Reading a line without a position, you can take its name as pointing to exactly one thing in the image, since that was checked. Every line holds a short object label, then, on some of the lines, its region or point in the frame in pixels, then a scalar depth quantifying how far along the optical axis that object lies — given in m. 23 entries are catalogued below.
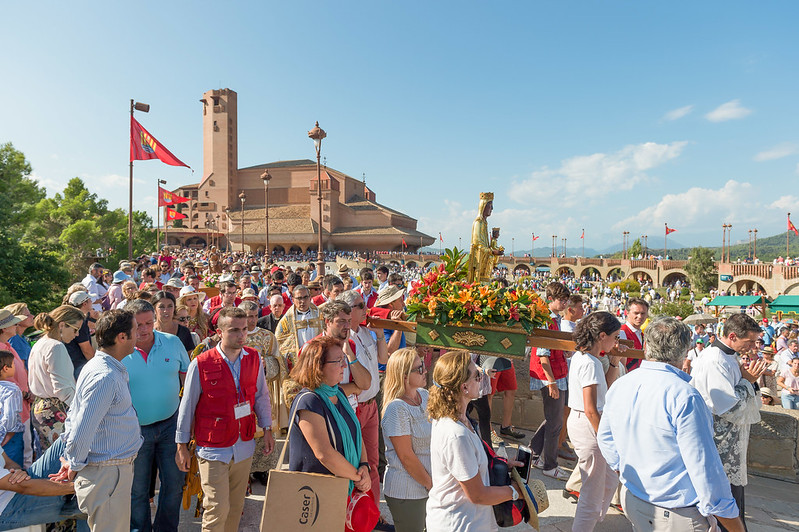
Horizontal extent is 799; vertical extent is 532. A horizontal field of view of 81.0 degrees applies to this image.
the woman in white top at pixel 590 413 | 3.55
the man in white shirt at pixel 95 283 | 9.18
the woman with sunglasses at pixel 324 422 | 2.52
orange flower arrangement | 3.89
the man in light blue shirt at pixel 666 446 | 2.26
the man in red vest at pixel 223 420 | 3.34
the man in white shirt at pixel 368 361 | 3.85
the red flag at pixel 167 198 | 30.92
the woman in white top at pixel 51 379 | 3.85
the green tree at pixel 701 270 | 55.00
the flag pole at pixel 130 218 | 17.75
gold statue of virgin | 5.71
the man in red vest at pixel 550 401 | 4.88
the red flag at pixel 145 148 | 16.67
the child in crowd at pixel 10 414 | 2.88
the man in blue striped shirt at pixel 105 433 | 2.79
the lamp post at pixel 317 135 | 15.40
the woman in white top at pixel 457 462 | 2.38
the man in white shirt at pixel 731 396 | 3.28
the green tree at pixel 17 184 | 28.68
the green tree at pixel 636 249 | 104.22
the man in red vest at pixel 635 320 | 4.91
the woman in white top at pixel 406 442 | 2.88
